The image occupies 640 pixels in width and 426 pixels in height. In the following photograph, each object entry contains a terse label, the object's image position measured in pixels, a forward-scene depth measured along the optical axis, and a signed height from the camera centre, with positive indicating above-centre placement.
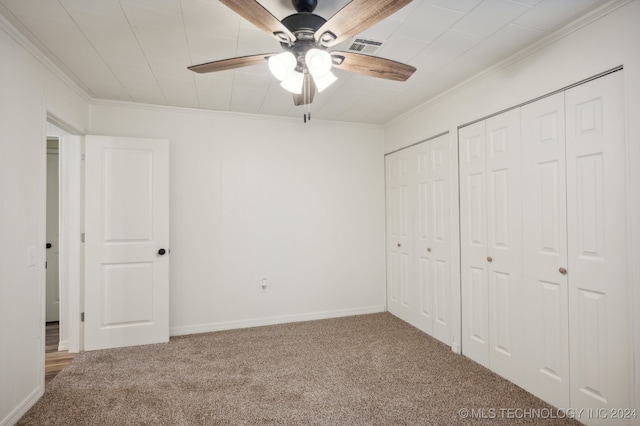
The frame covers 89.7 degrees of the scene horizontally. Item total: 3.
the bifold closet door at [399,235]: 3.80 -0.24
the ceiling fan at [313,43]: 1.35 +0.86
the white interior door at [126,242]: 3.16 -0.25
